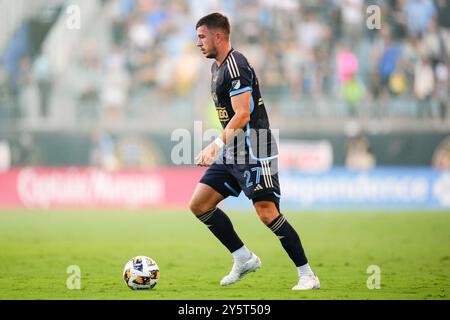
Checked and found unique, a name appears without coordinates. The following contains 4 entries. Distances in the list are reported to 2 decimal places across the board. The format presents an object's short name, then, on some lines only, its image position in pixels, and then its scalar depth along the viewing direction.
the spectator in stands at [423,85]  44.91
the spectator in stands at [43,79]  44.87
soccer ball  16.86
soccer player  16.55
